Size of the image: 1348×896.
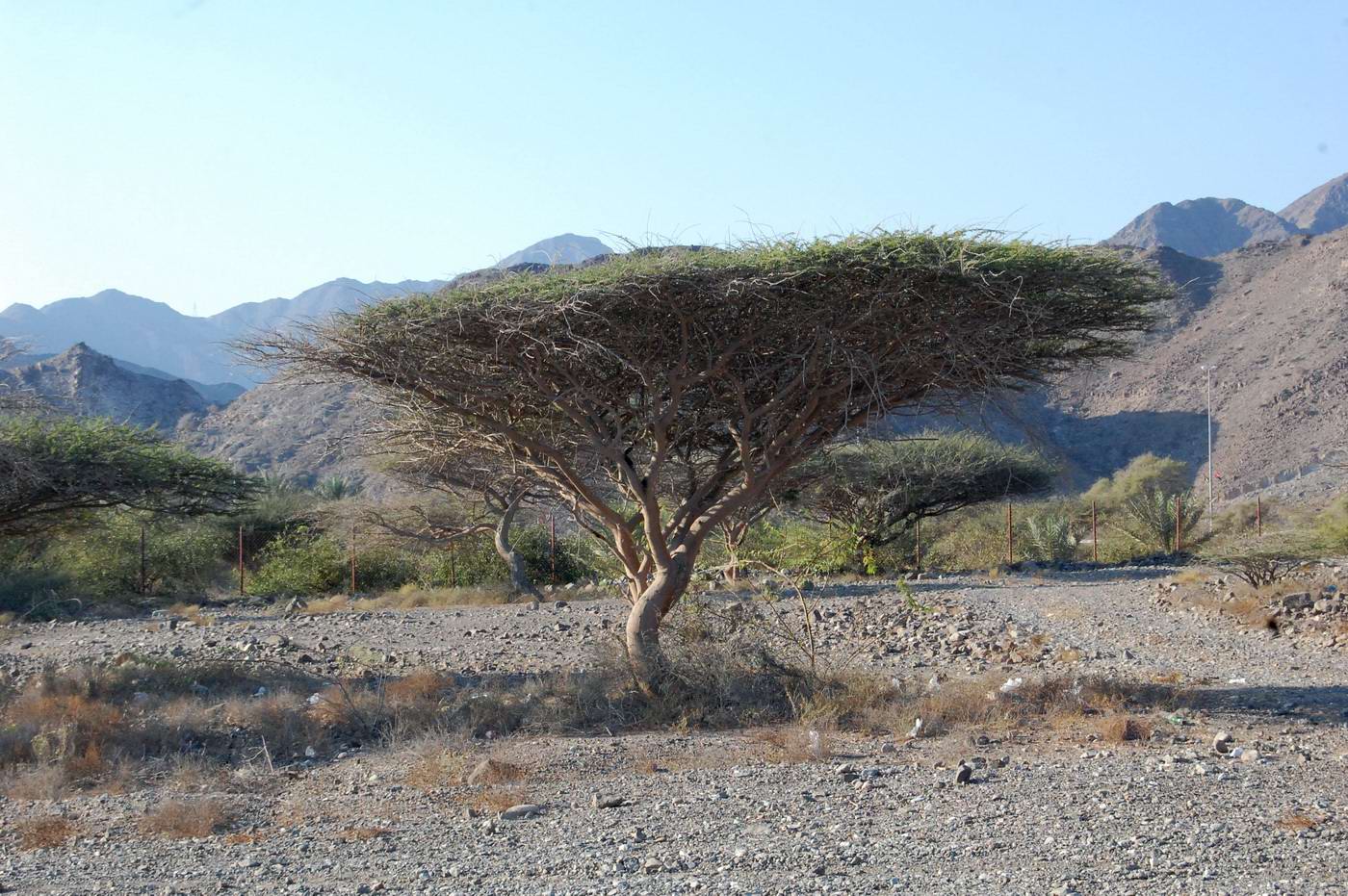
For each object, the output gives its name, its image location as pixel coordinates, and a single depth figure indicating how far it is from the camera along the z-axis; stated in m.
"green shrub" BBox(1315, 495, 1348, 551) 22.20
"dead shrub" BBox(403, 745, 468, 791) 7.38
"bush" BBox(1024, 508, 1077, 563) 27.62
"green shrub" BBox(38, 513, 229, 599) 24.45
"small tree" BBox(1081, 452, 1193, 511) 38.91
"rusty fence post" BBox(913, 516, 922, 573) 25.52
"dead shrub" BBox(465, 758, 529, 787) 7.35
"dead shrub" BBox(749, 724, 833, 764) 7.80
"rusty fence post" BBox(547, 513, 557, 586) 24.06
